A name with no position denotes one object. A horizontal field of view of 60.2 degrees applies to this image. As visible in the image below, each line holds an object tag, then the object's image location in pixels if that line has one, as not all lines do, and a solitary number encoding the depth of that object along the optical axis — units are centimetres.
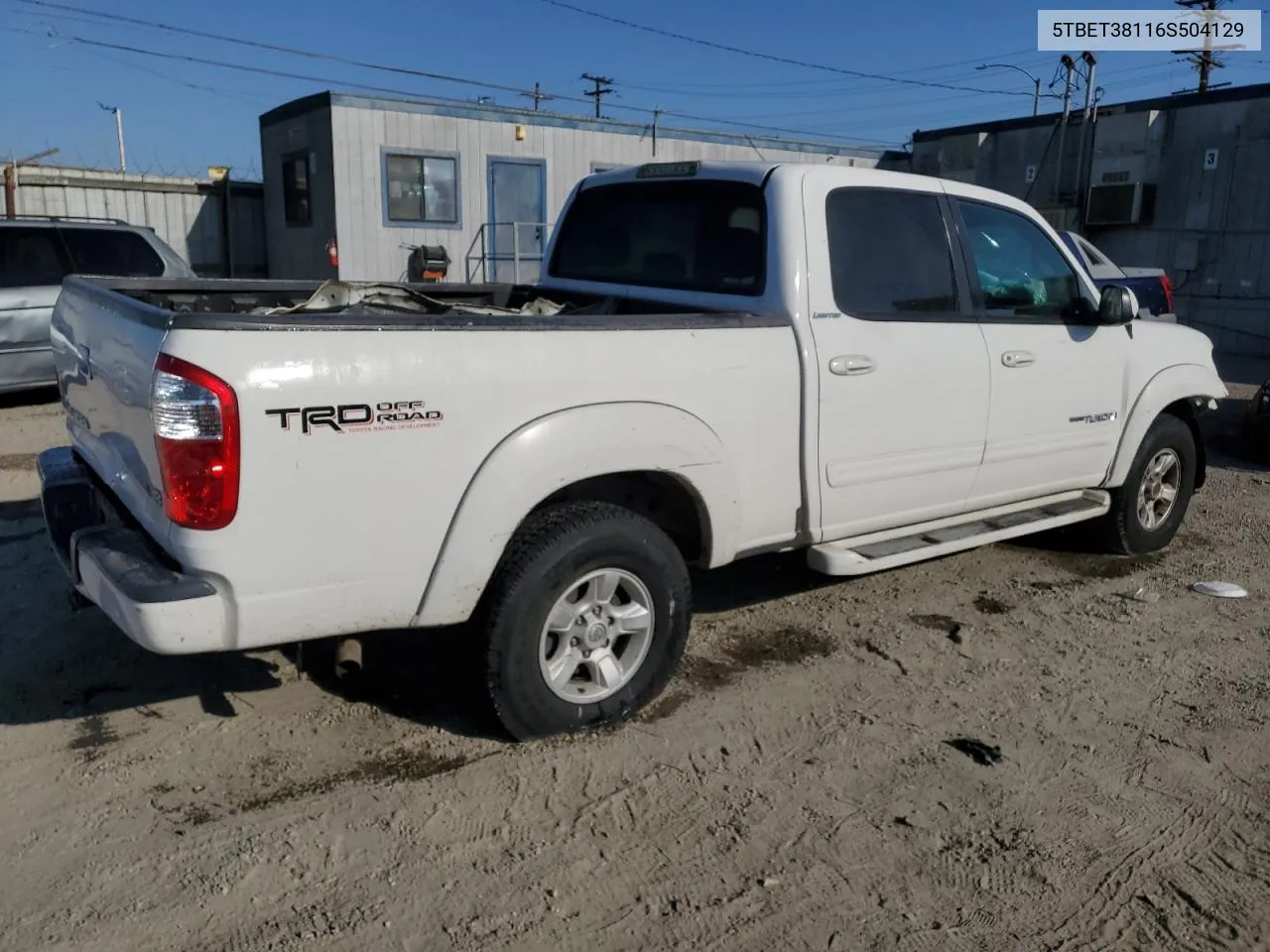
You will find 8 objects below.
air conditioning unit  1911
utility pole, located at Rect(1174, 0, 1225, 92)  3884
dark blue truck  1280
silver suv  946
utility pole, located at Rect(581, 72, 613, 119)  5297
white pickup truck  299
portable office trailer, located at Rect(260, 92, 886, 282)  1667
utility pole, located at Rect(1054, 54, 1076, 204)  1985
